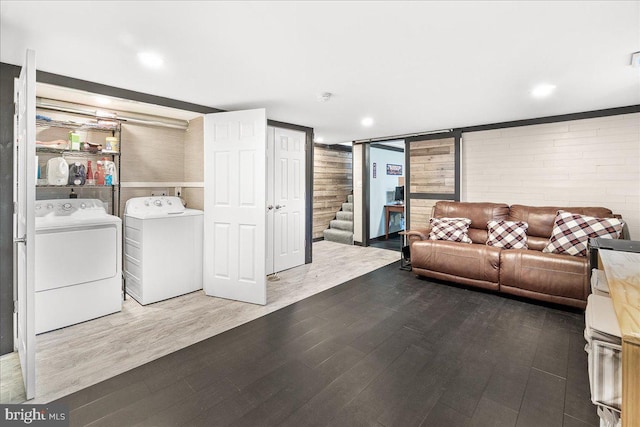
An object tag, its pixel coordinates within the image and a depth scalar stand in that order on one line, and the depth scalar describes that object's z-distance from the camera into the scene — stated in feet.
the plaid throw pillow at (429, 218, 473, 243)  13.29
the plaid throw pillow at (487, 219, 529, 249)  12.23
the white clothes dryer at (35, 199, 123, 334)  8.53
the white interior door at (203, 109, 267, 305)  10.71
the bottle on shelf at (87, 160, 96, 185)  10.54
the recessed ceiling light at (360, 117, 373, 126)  13.82
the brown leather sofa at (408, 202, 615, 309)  10.05
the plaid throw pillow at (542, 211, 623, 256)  10.52
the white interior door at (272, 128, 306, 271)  14.60
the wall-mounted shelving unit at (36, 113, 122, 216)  9.83
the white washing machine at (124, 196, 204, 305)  10.50
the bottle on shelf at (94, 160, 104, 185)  10.80
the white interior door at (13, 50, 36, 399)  5.60
